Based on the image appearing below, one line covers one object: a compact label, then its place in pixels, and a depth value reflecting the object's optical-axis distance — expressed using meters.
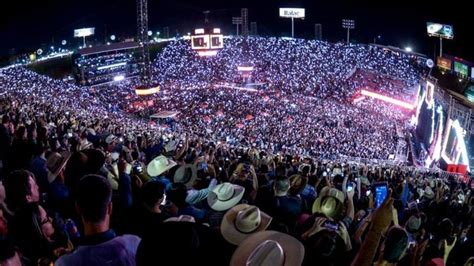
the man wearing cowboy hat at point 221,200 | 4.44
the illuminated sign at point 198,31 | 48.57
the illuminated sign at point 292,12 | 71.75
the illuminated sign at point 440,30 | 43.62
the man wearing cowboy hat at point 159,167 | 6.51
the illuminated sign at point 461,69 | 35.83
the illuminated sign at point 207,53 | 48.00
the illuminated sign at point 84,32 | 72.25
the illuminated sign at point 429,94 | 33.13
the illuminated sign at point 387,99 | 43.40
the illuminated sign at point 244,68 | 58.28
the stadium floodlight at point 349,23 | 67.00
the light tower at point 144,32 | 39.00
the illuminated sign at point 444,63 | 39.09
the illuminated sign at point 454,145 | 23.88
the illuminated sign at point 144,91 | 38.34
